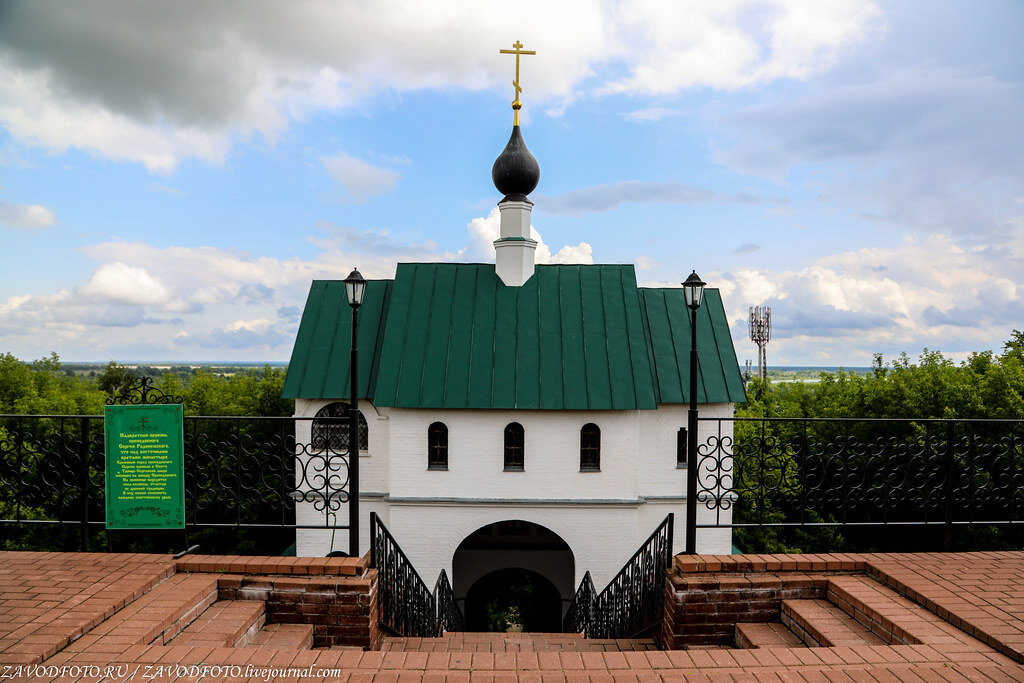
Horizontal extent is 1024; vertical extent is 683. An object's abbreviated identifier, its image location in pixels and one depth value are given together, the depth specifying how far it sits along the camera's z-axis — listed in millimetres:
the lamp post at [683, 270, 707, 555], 6035
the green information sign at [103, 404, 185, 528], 5961
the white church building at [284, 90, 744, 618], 15375
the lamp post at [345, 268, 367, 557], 6085
